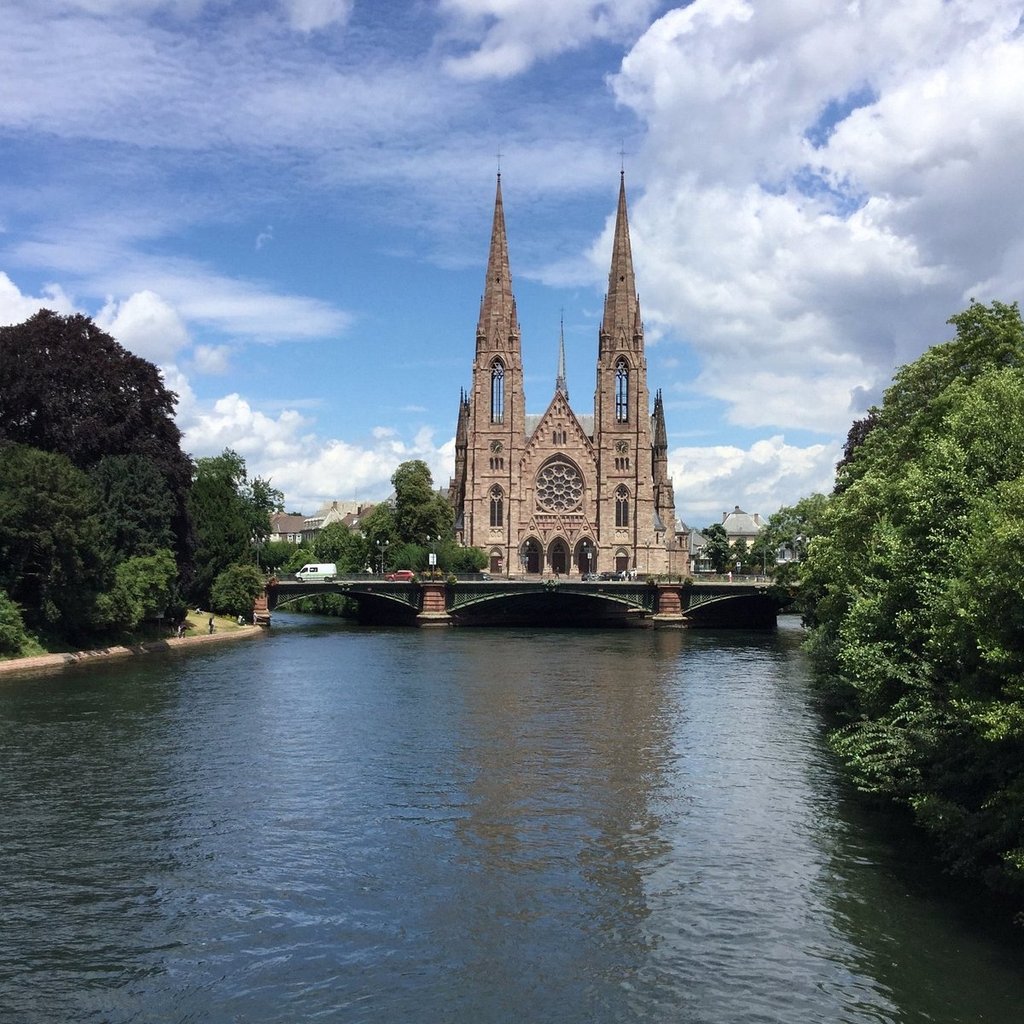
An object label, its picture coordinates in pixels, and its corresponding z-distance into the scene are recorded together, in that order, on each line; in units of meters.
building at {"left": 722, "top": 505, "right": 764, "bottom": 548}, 197.44
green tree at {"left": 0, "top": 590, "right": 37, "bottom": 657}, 48.75
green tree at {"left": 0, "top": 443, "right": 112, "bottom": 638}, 49.12
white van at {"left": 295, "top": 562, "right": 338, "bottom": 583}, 91.31
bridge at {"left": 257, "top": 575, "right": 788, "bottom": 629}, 88.19
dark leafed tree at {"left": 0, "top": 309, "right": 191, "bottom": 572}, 57.22
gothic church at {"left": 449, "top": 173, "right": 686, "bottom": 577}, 119.75
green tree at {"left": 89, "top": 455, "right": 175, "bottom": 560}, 57.47
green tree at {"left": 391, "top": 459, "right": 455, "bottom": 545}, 112.81
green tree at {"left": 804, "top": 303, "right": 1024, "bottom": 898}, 17.31
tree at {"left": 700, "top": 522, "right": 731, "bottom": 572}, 144.88
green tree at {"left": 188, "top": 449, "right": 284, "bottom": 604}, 78.38
